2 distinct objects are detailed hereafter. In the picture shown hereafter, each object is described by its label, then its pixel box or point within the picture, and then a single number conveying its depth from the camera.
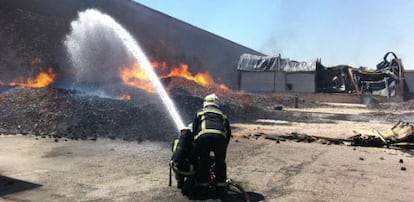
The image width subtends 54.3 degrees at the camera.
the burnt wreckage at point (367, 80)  33.59
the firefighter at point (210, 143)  5.93
